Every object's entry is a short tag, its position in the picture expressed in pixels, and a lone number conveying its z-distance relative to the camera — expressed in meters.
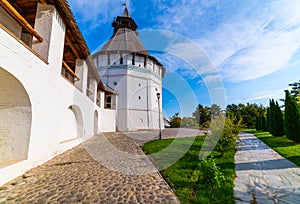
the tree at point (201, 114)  27.02
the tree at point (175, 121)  24.42
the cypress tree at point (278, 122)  10.55
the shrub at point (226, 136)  4.74
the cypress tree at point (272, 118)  11.09
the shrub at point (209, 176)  2.70
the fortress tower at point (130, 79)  17.72
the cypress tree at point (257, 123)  19.77
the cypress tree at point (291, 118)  7.52
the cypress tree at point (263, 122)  16.82
